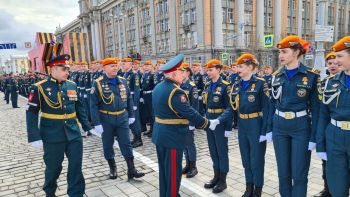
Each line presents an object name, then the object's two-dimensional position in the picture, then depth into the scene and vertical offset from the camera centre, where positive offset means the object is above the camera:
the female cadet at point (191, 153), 5.49 -1.69
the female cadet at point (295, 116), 3.55 -0.65
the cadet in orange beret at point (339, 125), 3.03 -0.68
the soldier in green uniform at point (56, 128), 4.25 -0.83
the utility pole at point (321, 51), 12.01 +0.62
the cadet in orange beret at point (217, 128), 4.81 -1.04
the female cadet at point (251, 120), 4.21 -0.80
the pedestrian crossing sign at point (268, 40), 21.72 +2.16
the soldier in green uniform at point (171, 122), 3.78 -0.74
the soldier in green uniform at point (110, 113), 5.48 -0.81
